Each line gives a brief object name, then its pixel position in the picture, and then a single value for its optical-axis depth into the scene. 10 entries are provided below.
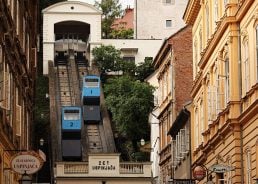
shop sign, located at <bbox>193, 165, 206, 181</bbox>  32.53
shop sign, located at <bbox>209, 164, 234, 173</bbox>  27.03
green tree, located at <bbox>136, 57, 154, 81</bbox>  95.00
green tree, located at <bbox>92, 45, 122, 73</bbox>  96.81
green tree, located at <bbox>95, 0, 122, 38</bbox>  119.06
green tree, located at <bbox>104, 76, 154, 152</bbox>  79.56
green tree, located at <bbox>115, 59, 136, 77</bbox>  96.00
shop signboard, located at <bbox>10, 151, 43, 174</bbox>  25.94
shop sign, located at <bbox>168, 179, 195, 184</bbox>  39.36
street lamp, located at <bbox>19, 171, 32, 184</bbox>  25.91
